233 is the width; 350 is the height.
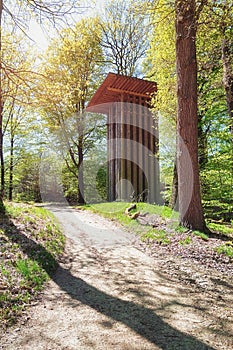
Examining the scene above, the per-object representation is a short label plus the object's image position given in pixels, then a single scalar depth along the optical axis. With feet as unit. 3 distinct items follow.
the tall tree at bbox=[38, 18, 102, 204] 48.83
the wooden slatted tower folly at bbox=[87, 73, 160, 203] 37.70
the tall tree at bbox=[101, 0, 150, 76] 52.11
